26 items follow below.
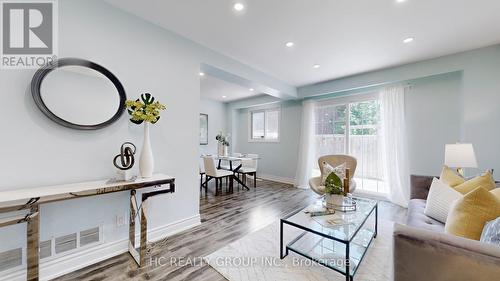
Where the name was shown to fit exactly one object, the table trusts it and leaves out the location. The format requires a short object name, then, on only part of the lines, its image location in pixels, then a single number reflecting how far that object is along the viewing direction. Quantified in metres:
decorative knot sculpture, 1.86
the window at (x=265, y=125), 5.95
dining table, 4.71
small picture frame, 6.33
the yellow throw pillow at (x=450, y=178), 1.99
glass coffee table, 1.62
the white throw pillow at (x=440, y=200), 1.72
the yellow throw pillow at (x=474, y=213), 1.12
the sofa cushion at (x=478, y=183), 1.73
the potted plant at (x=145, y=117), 1.94
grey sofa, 0.83
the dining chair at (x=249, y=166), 4.77
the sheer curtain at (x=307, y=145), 4.89
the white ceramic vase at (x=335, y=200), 2.06
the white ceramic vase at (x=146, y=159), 1.97
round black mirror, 1.63
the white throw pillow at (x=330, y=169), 2.81
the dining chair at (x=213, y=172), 4.16
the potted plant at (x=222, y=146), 5.25
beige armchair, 3.03
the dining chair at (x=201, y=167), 6.06
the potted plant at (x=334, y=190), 2.04
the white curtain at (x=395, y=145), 3.58
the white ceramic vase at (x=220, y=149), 5.30
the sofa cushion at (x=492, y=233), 0.98
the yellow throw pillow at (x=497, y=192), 1.33
